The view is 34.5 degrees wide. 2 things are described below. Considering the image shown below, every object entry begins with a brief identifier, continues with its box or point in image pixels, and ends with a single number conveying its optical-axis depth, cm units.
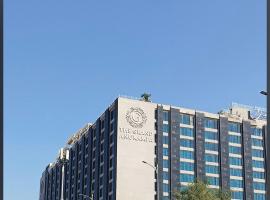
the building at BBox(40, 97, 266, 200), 9228
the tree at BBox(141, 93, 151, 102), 9943
